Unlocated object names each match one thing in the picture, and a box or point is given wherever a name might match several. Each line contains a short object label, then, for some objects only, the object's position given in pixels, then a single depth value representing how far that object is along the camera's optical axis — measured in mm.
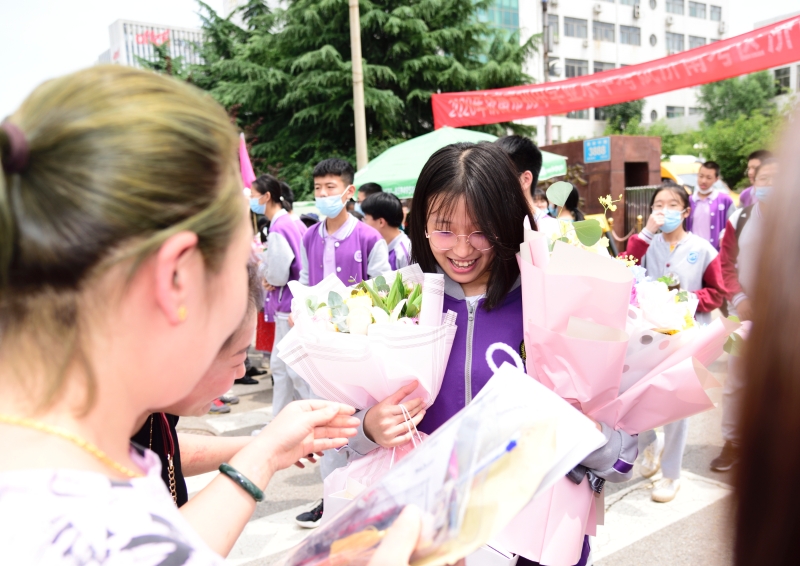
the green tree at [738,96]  41219
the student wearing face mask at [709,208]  7066
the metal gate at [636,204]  13742
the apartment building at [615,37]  42000
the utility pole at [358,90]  10367
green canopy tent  8047
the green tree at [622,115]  42031
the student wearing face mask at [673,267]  3760
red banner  6316
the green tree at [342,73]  19594
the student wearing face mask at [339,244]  4633
